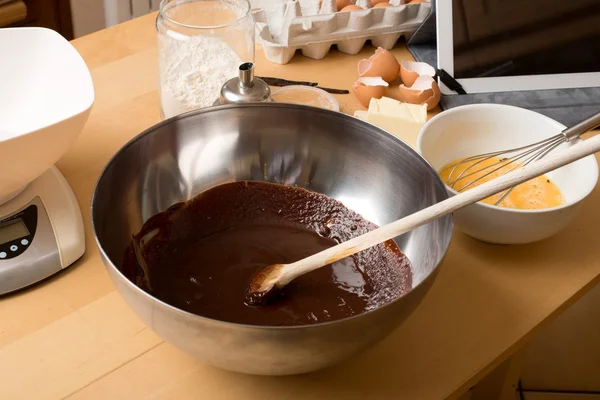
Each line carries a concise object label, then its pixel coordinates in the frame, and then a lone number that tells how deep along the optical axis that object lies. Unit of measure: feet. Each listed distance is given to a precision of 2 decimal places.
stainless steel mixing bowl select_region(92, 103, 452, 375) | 2.36
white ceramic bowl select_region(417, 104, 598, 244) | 2.49
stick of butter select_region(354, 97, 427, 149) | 3.17
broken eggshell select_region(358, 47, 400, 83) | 3.57
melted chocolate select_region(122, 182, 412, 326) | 2.20
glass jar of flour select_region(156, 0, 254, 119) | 3.10
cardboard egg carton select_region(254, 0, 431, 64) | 3.66
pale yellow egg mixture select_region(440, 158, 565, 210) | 2.74
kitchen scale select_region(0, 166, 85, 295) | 2.40
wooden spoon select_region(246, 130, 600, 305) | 2.04
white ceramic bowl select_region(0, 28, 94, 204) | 2.67
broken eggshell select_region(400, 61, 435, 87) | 3.56
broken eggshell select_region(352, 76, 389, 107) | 3.41
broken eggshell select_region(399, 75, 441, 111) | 3.42
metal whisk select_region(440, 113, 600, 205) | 2.73
